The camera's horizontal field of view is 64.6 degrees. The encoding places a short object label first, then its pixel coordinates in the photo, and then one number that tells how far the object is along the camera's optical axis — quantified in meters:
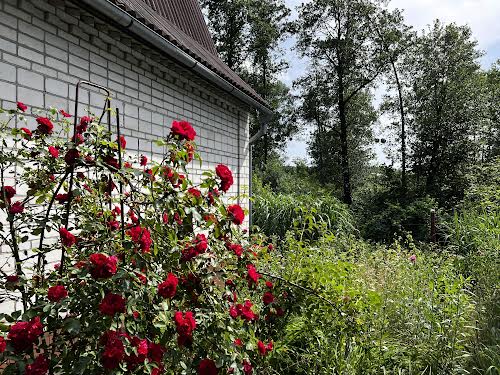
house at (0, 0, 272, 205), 3.01
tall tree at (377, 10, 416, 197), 15.70
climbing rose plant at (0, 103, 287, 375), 1.42
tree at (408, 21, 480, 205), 14.18
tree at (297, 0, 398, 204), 16.05
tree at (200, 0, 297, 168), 19.39
